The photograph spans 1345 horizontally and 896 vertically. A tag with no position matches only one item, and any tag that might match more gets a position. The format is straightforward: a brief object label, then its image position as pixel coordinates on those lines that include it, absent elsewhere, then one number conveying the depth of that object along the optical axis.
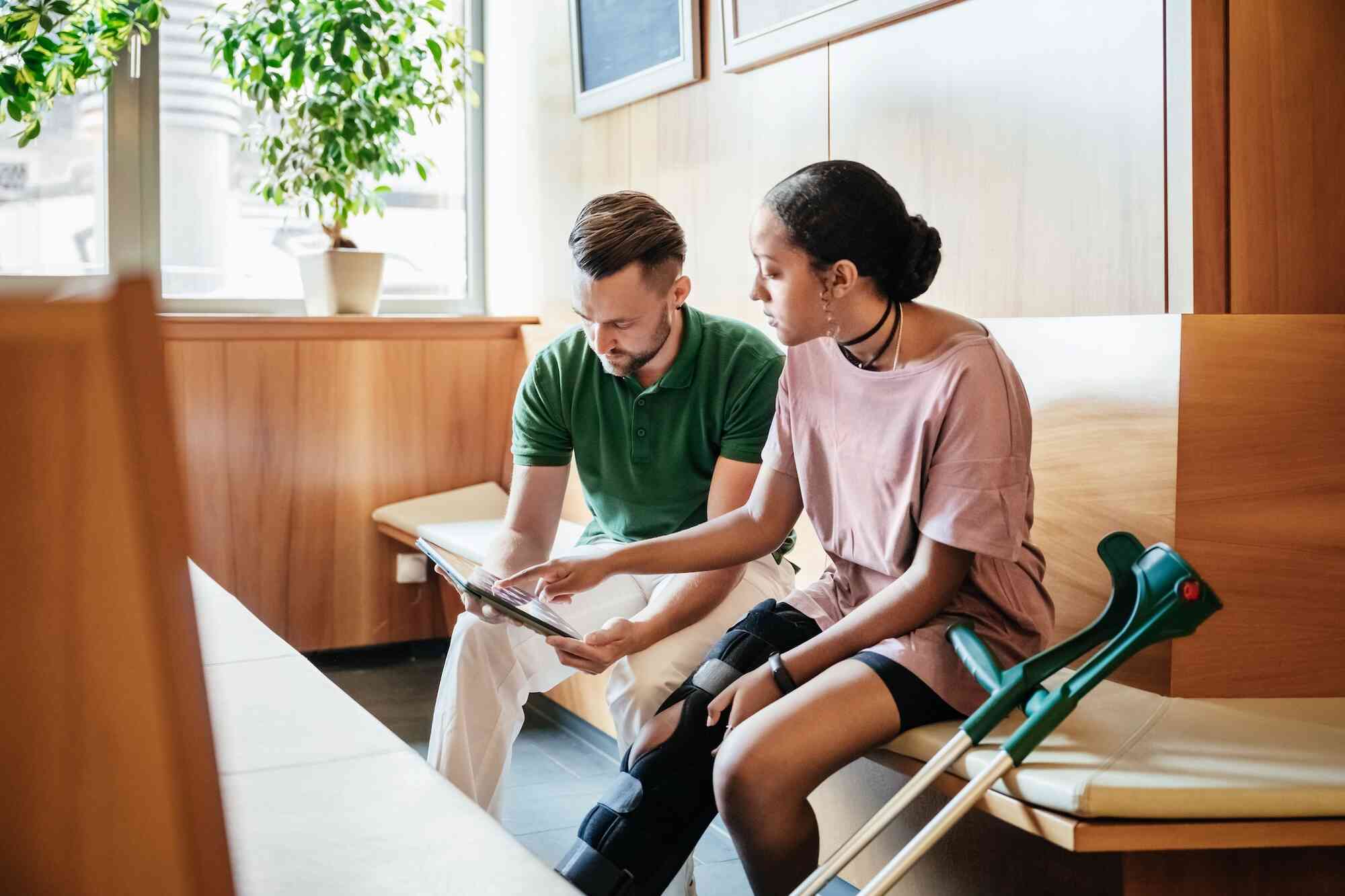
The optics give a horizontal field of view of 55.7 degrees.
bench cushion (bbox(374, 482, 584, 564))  3.56
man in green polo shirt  2.06
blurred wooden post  0.49
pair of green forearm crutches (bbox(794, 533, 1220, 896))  1.29
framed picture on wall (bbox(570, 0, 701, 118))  3.23
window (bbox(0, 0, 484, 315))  4.09
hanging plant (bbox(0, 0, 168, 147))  3.57
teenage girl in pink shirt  1.63
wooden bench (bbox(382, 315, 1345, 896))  1.57
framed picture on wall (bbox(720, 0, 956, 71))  2.50
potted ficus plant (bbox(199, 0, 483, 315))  3.84
